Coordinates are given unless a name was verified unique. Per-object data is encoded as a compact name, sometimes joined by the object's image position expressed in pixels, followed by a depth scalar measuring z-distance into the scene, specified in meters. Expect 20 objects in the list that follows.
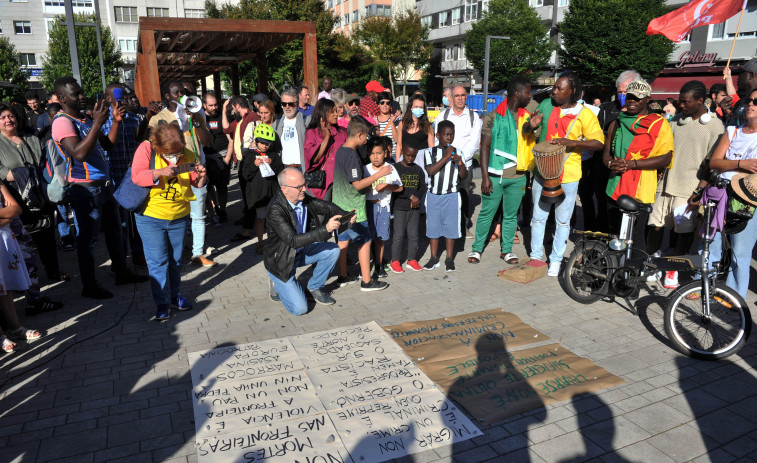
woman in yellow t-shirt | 4.82
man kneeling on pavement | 5.04
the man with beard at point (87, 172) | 5.22
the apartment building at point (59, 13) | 57.22
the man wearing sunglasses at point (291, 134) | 7.21
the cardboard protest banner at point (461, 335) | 4.51
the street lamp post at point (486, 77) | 20.25
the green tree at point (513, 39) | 43.50
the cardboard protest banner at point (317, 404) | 3.27
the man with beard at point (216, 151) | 8.65
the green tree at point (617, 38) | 33.59
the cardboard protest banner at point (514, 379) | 3.74
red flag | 8.64
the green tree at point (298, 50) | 36.94
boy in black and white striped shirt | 6.46
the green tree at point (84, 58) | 48.53
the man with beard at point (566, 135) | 5.86
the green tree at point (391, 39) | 49.28
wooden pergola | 9.31
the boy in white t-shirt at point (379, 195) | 5.93
